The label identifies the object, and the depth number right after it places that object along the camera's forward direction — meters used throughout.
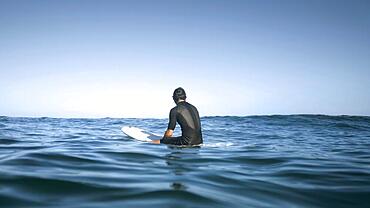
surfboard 11.13
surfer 8.90
